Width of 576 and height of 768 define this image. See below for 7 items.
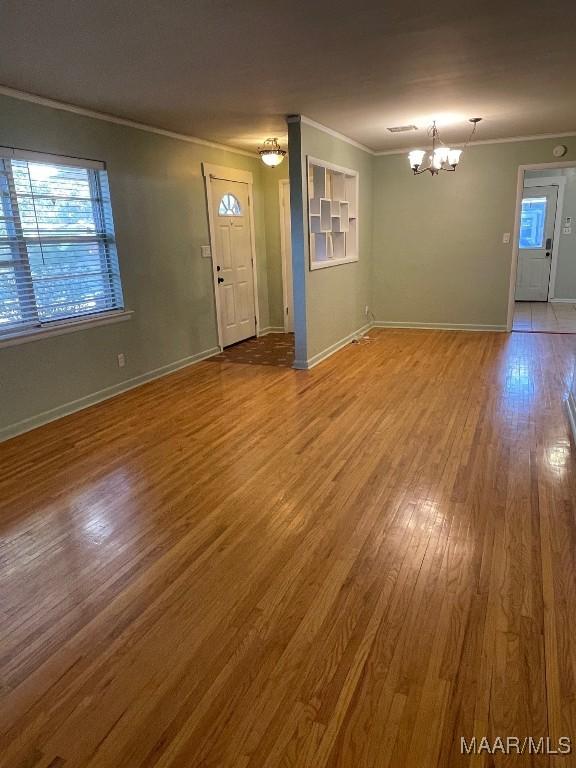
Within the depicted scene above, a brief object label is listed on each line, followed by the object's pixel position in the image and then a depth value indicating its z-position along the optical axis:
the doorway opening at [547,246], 9.02
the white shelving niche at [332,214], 5.66
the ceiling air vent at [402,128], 5.45
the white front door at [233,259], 6.39
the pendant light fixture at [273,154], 5.86
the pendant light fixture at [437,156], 5.25
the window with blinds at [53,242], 3.84
